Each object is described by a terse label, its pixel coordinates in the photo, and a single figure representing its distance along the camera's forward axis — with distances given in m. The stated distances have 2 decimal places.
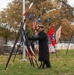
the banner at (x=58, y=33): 22.12
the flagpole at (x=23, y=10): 17.03
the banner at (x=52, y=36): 21.52
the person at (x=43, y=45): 12.23
